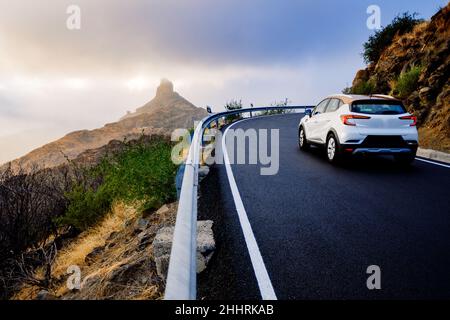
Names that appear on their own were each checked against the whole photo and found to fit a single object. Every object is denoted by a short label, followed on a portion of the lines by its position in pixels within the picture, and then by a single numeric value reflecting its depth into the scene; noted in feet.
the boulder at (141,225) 22.55
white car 29.63
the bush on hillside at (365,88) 78.64
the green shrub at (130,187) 26.18
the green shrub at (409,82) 60.75
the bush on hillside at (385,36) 89.01
